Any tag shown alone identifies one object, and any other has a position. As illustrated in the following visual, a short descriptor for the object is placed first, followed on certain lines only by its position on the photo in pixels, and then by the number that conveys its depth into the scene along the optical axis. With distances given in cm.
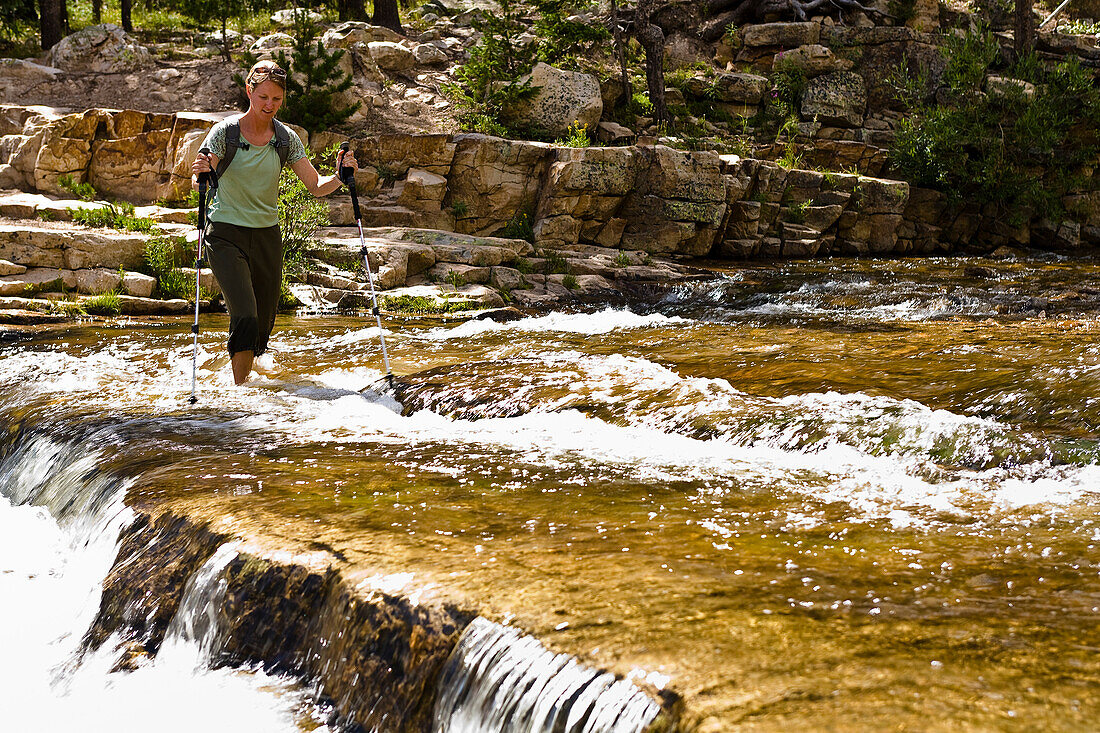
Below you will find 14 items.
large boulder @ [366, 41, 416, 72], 2334
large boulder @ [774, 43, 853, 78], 2609
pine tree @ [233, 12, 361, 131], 1967
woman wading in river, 671
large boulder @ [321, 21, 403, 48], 2281
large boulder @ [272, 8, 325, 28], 2718
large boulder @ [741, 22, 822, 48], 2686
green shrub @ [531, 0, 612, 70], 2262
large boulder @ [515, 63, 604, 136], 2091
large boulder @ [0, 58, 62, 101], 2053
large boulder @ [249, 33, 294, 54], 2300
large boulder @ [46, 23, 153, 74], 2184
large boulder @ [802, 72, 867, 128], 2514
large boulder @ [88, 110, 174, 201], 1717
